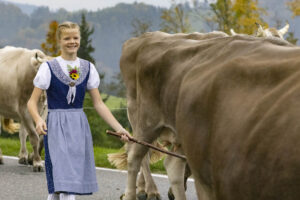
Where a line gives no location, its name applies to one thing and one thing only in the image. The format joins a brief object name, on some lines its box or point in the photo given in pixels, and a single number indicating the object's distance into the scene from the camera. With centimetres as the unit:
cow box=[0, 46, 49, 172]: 965
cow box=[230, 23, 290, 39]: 880
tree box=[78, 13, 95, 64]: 6172
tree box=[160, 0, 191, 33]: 5084
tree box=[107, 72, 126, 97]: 5446
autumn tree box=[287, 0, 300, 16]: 3647
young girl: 479
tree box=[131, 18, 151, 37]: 5466
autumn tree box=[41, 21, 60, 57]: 6241
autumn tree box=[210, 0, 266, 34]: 4272
